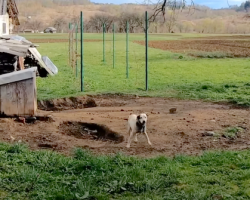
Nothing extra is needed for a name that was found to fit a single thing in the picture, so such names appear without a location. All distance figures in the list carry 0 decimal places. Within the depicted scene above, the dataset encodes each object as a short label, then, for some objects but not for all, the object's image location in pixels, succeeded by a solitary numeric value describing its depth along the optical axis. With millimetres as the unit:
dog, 8258
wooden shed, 10180
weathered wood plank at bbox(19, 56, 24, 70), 17647
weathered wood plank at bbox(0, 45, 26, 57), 14734
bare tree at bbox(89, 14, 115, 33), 53862
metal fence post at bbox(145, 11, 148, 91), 15433
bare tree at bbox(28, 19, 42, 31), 103500
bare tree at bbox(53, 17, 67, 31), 95500
